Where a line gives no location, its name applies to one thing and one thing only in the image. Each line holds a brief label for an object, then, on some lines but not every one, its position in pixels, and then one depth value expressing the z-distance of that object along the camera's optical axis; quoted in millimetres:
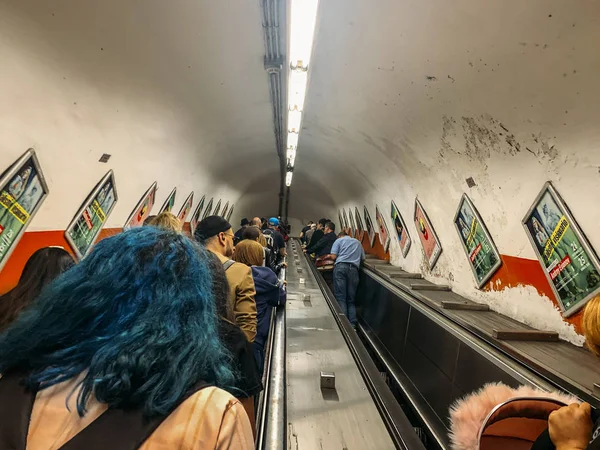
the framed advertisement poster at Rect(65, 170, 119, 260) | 3695
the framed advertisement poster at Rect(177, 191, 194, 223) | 7068
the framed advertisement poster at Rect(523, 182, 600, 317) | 2500
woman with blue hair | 698
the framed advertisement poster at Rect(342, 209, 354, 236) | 13255
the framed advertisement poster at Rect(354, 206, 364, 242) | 10986
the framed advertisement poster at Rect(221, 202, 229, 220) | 11762
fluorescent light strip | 2615
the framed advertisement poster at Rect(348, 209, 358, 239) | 12102
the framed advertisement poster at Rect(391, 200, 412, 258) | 6660
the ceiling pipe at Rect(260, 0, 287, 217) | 2918
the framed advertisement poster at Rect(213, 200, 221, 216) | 10398
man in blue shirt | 6219
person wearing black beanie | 2158
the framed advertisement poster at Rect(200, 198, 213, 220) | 9173
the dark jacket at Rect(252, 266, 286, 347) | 2566
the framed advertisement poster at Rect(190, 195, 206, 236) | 8186
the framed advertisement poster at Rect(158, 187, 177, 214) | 6008
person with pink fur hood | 957
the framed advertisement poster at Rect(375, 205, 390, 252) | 8133
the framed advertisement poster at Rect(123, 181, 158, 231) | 4957
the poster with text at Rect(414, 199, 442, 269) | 5250
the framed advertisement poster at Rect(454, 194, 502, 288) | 3748
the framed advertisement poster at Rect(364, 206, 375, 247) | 9545
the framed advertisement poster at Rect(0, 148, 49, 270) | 2588
